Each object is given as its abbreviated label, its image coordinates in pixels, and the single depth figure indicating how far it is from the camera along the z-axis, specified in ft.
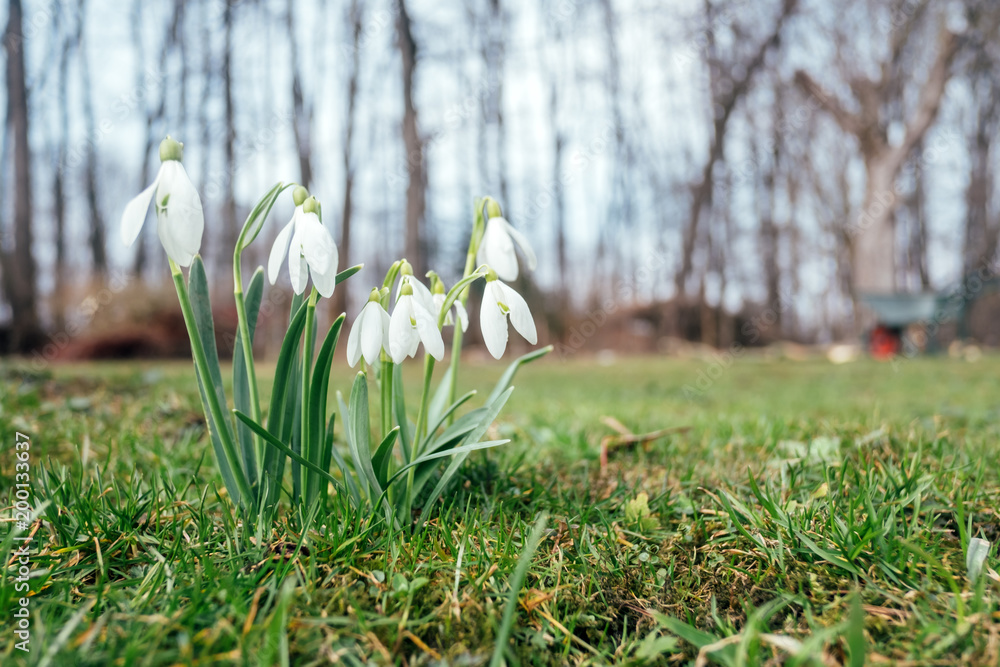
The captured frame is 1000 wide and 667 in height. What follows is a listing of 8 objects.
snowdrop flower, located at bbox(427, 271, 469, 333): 0.80
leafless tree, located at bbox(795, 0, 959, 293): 21.55
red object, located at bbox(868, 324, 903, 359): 20.20
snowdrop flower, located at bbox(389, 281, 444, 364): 0.72
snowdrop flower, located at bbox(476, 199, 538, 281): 0.80
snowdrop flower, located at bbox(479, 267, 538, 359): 0.73
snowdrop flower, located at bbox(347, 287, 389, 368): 0.72
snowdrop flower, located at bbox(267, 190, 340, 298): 0.70
